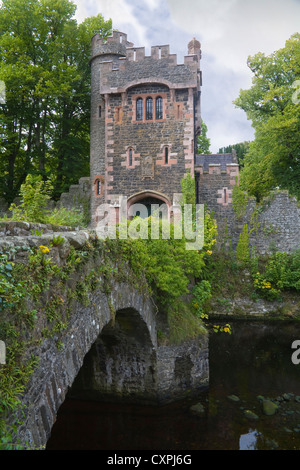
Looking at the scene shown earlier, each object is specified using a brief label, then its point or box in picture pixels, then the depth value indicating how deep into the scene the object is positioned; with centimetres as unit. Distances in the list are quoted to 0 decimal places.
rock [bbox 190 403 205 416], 950
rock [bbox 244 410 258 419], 925
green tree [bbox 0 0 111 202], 2181
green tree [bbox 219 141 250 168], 4150
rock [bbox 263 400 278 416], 946
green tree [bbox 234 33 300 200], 2059
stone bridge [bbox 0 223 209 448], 862
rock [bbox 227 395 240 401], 1028
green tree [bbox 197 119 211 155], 3500
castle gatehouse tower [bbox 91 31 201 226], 1883
